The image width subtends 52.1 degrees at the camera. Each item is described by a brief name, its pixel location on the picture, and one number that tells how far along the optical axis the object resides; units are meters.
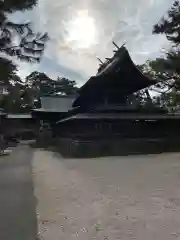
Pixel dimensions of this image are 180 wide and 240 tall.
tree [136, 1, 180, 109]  9.85
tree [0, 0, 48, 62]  5.62
